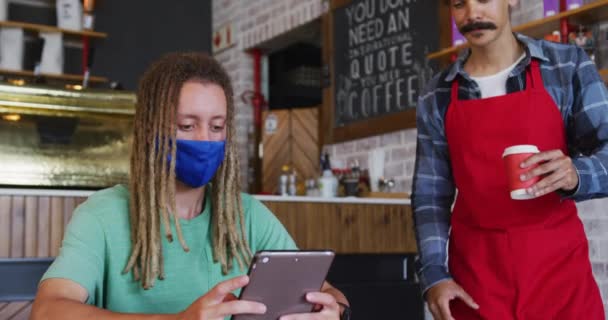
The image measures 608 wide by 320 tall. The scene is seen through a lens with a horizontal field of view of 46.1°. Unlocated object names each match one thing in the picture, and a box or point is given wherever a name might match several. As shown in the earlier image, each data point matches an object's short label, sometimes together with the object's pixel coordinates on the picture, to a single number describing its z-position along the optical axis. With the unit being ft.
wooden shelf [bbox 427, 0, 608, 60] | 9.55
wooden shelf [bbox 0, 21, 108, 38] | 17.15
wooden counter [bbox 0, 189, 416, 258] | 8.34
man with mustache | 4.87
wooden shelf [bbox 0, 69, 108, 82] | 17.29
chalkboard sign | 13.10
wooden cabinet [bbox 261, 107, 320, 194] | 16.99
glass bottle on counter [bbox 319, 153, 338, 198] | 12.62
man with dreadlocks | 4.41
